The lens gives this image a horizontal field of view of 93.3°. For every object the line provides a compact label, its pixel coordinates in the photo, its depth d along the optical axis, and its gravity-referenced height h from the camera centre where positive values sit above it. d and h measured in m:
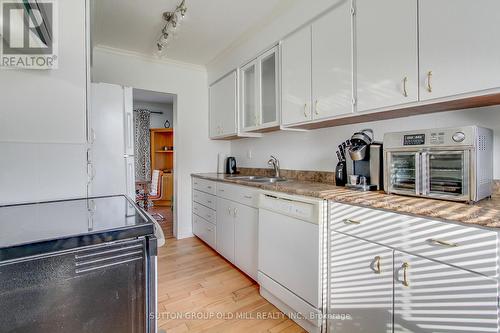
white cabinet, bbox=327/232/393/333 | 1.18 -0.66
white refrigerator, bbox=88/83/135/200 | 2.41 +0.26
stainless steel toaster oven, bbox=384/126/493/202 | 1.08 +0.01
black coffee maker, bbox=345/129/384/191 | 1.54 +0.01
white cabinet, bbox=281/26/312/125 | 1.89 +0.73
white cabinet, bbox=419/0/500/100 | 1.03 +0.56
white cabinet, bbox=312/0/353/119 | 1.60 +0.72
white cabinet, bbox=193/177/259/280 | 2.13 -0.60
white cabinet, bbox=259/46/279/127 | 2.25 +0.78
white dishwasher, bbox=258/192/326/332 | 1.47 -0.63
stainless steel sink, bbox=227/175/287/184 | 2.55 -0.16
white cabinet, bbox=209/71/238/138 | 2.91 +0.76
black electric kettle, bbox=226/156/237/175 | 3.38 -0.01
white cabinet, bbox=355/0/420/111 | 1.29 +0.66
